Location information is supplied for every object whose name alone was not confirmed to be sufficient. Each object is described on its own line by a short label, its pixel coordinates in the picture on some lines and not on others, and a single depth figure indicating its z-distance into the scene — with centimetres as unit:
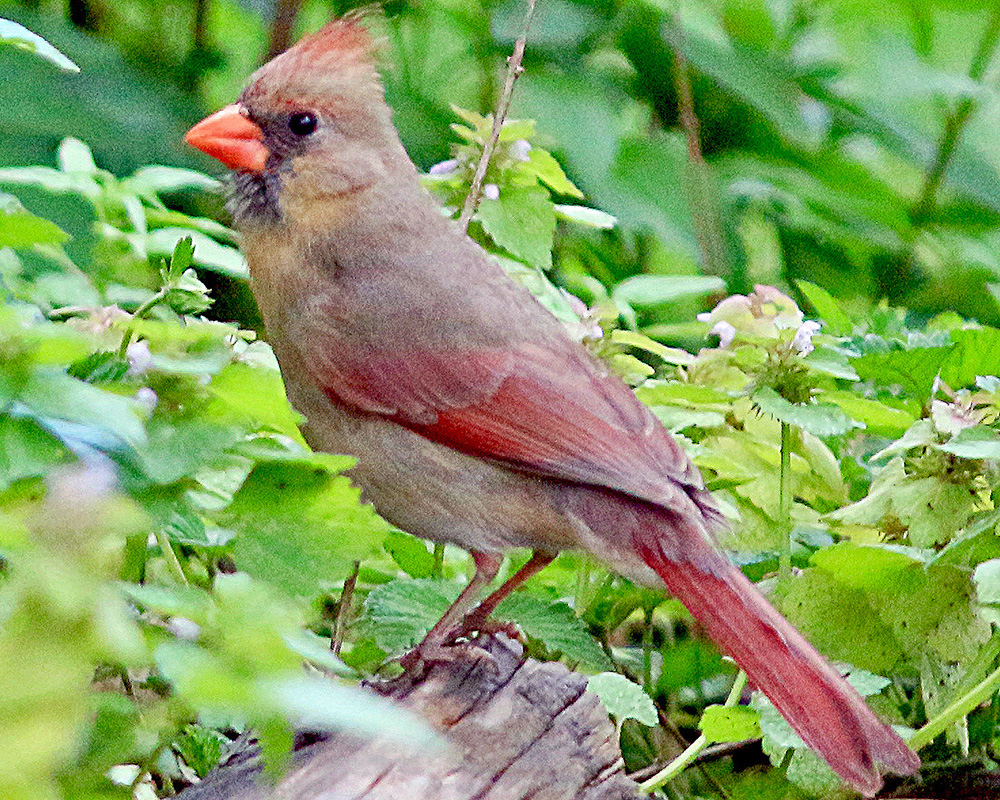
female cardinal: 384
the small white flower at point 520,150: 455
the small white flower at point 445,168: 471
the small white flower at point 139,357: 278
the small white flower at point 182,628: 234
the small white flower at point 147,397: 258
